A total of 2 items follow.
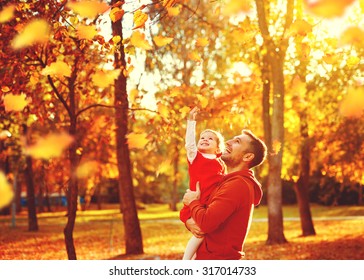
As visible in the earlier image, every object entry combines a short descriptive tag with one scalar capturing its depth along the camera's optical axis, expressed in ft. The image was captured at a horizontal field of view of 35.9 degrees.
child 10.90
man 9.51
